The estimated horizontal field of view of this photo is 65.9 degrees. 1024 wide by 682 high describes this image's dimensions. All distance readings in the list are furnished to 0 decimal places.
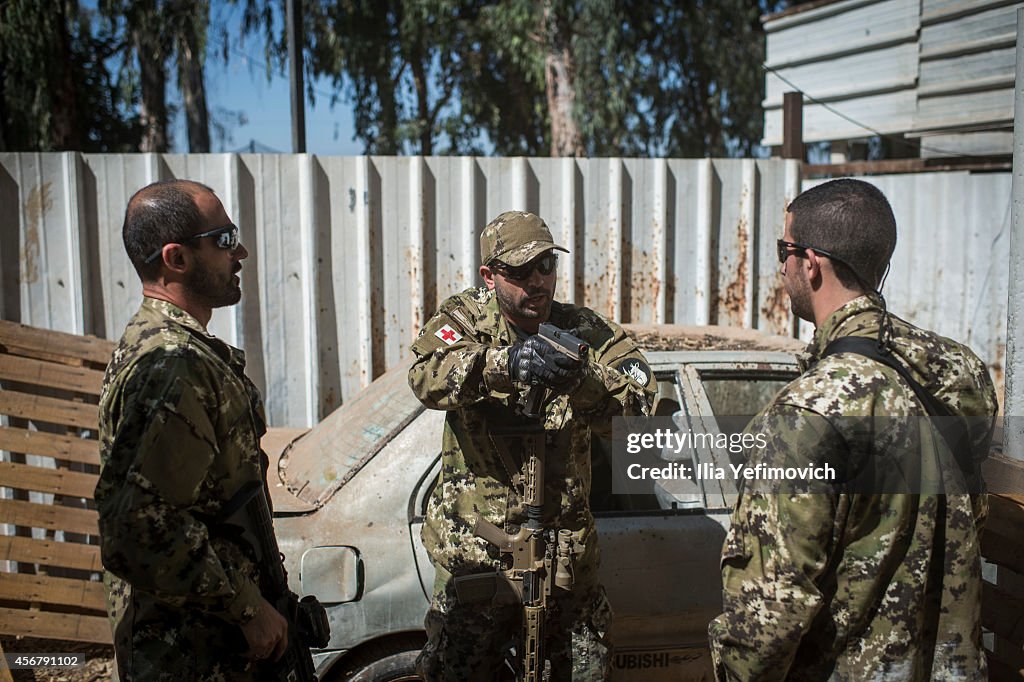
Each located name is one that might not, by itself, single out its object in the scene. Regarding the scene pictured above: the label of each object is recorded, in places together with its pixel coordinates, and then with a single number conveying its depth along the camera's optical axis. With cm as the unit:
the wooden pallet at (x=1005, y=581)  228
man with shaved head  171
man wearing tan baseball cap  238
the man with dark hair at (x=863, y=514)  159
